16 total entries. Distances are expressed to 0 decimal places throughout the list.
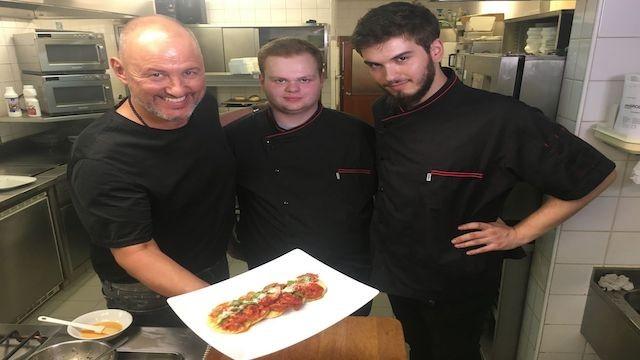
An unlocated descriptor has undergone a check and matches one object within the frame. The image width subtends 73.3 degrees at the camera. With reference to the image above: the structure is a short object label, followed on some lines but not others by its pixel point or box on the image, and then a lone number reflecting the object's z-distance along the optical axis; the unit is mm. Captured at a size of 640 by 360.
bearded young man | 1276
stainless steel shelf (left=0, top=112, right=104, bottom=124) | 2957
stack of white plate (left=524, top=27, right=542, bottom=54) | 2064
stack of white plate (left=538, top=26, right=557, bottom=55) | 1945
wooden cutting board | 1012
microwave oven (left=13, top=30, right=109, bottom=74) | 2936
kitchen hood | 2418
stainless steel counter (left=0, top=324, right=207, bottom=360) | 1061
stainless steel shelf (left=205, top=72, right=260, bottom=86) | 4453
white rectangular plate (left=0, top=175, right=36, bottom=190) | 2556
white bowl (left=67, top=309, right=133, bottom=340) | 1136
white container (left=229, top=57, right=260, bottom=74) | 4372
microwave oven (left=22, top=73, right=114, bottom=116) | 3031
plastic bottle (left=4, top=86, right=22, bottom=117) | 2951
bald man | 1150
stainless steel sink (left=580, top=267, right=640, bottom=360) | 1449
